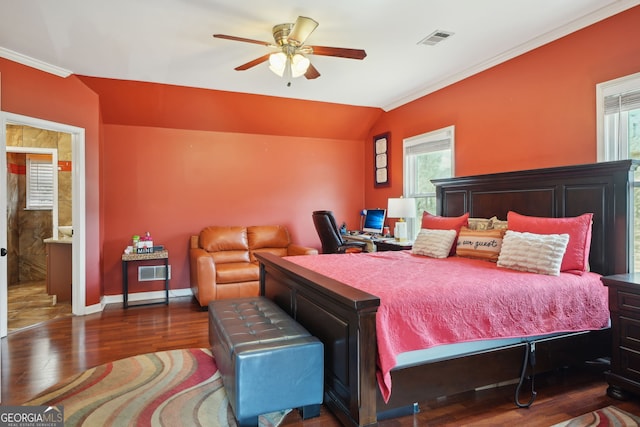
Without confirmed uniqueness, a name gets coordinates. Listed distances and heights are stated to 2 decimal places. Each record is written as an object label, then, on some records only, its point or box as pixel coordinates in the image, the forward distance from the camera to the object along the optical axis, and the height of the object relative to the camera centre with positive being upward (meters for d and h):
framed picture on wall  5.54 +0.81
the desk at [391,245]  4.26 -0.38
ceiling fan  2.78 +1.26
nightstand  2.27 -0.76
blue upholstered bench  1.95 -0.84
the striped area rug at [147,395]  2.15 -1.17
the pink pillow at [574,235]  2.64 -0.16
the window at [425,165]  4.44 +0.61
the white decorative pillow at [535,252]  2.55 -0.28
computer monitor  5.29 -0.11
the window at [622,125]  2.71 +0.65
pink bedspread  1.96 -0.53
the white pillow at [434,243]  3.39 -0.28
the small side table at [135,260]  4.58 -0.62
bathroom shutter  6.08 +0.53
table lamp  4.53 +0.02
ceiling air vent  3.16 +1.51
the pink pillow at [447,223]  3.59 -0.10
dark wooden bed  1.87 -0.58
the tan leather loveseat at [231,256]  4.39 -0.55
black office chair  4.59 -0.30
